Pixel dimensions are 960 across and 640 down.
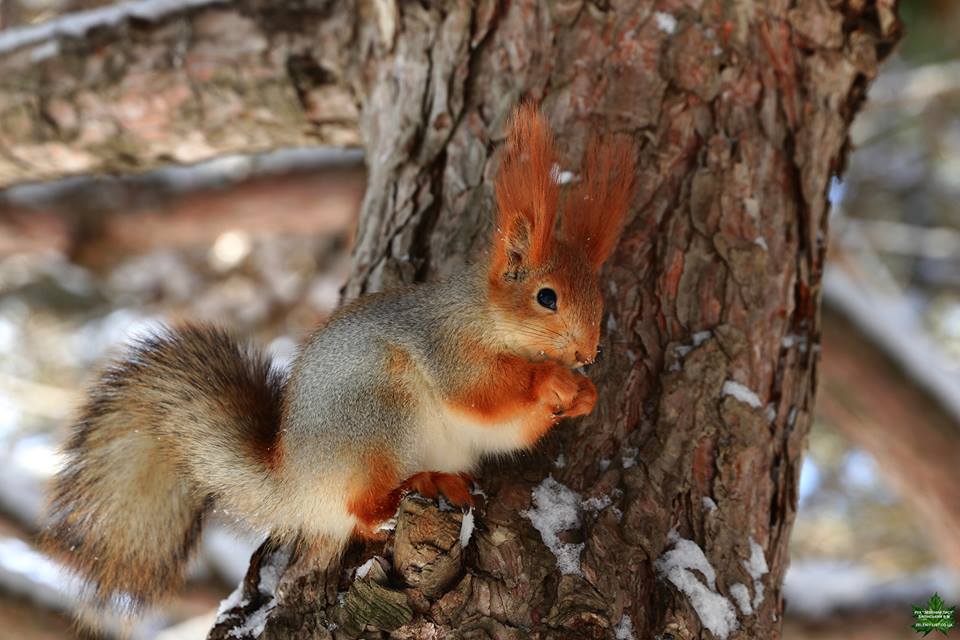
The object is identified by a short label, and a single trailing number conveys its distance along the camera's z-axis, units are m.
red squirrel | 2.61
